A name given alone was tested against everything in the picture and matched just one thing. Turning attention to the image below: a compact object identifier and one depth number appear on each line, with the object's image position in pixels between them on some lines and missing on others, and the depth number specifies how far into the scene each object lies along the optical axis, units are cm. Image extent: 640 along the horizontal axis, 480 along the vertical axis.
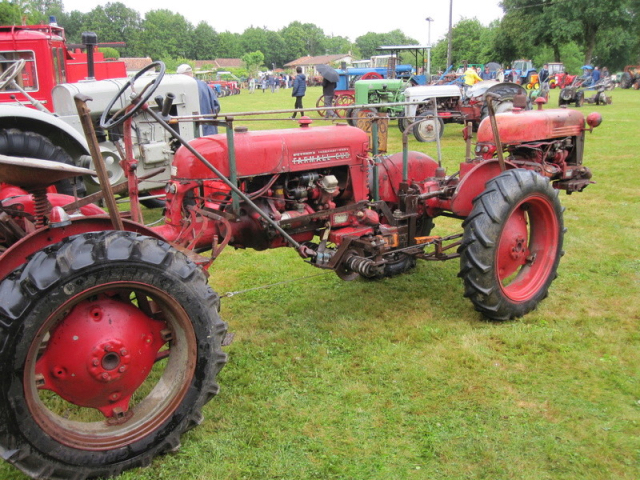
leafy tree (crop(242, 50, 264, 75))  6751
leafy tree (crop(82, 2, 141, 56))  8150
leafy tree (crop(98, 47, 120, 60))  4137
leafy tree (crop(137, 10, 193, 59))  7850
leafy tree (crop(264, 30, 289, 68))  9775
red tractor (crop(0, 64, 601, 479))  219
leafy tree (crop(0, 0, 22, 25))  2328
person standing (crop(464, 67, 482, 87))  1553
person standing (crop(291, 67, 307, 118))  1739
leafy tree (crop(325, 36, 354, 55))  11094
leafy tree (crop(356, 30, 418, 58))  11856
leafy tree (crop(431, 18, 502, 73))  4691
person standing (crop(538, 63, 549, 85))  2446
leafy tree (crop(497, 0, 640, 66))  3441
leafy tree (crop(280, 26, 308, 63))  10109
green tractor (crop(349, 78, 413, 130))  1548
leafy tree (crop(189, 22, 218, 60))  8975
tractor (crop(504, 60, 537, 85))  2804
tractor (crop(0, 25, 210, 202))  536
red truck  696
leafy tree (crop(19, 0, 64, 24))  8504
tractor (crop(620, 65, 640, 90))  3253
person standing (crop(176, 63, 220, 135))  736
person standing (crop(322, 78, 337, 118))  1728
